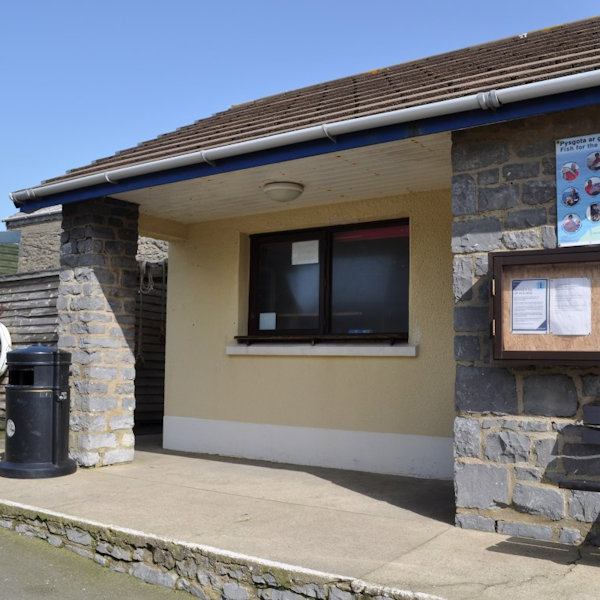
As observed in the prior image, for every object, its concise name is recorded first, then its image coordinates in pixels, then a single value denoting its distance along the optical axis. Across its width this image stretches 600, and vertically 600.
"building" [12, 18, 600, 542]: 4.57
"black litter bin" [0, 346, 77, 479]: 6.63
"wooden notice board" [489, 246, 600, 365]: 4.34
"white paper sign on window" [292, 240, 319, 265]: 7.92
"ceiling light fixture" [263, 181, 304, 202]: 6.80
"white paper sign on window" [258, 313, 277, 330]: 8.17
